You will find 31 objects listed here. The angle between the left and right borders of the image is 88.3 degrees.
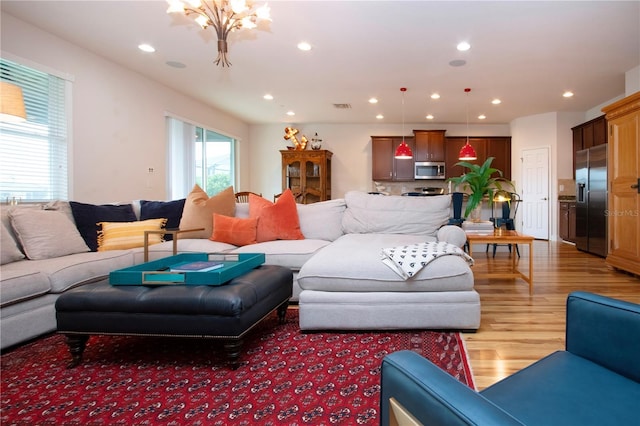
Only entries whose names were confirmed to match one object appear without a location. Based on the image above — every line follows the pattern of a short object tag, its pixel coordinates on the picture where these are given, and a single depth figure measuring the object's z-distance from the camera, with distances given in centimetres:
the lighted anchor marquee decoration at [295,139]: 739
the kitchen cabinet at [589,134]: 564
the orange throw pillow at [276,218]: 320
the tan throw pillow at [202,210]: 331
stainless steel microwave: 753
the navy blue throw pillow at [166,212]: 346
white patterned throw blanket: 210
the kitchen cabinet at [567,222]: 621
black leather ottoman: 166
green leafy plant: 314
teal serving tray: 179
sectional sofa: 206
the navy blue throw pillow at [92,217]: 295
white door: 695
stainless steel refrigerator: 472
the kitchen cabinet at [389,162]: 766
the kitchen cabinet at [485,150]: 759
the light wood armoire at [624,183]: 362
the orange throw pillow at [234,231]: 314
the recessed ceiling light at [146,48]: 381
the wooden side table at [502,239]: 293
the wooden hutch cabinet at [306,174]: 746
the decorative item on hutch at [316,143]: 756
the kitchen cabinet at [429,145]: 756
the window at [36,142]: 312
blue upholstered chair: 53
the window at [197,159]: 553
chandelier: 239
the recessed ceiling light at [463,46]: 365
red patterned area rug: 135
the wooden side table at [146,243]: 210
